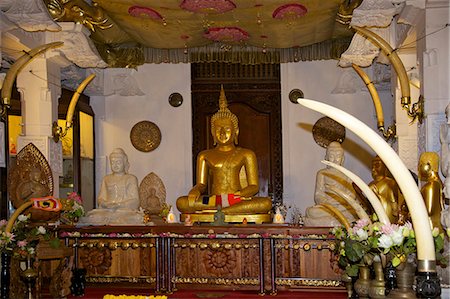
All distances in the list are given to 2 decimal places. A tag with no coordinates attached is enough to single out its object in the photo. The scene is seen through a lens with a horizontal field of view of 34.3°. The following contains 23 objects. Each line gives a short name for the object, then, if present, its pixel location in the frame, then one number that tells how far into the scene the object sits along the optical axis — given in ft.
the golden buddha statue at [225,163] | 27.30
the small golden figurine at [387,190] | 21.03
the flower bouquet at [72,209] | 22.01
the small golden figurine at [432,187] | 15.66
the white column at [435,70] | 18.24
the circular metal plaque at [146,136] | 30.63
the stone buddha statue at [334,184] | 22.07
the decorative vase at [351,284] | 13.66
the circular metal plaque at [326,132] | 29.96
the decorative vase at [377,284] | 10.93
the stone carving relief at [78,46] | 22.36
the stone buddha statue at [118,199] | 22.36
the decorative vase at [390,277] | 10.35
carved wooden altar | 20.12
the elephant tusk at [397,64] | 19.94
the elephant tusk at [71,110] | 24.54
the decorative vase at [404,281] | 9.16
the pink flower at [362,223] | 11.23
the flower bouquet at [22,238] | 16.48
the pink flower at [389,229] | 9.66
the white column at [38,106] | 23.80
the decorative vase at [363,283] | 11.95
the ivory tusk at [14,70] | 19.29
